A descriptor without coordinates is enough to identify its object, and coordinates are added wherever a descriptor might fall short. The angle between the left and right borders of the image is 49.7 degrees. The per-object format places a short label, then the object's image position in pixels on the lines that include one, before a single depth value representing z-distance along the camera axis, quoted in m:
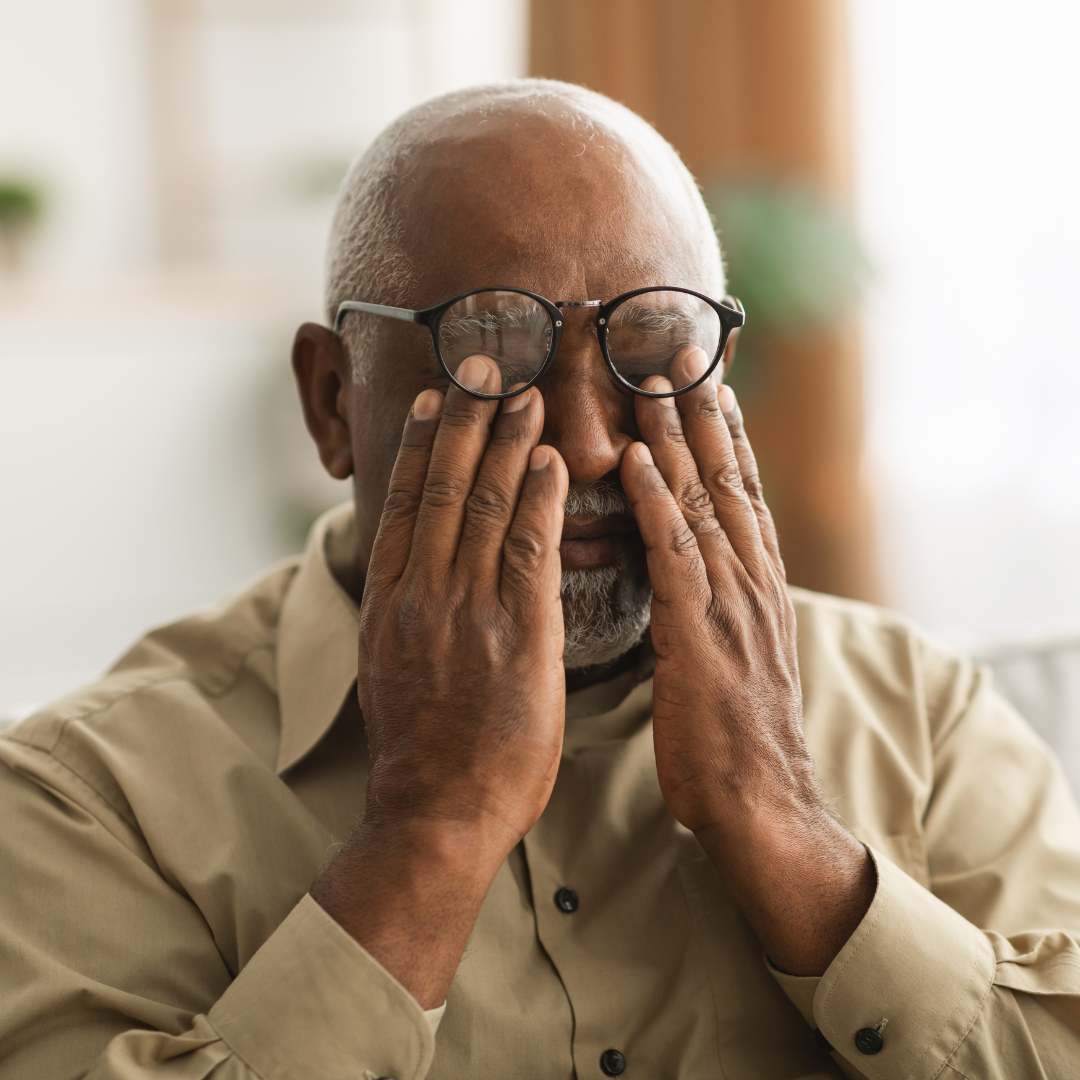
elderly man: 1.11
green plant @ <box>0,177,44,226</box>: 3.81
